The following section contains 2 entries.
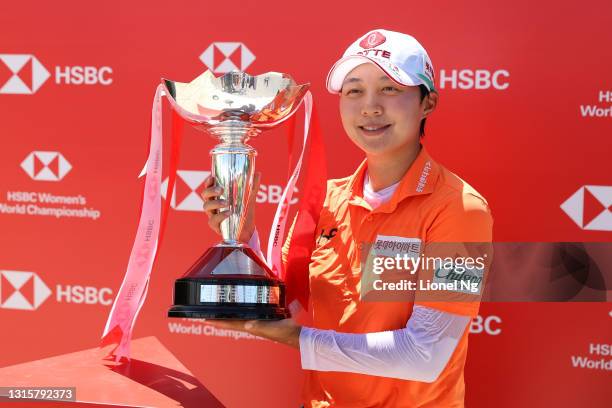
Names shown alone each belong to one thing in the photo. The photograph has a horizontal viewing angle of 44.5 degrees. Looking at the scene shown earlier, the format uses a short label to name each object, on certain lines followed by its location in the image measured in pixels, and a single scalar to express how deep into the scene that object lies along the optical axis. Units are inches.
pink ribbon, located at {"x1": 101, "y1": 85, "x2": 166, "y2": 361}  72.1
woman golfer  58.2
